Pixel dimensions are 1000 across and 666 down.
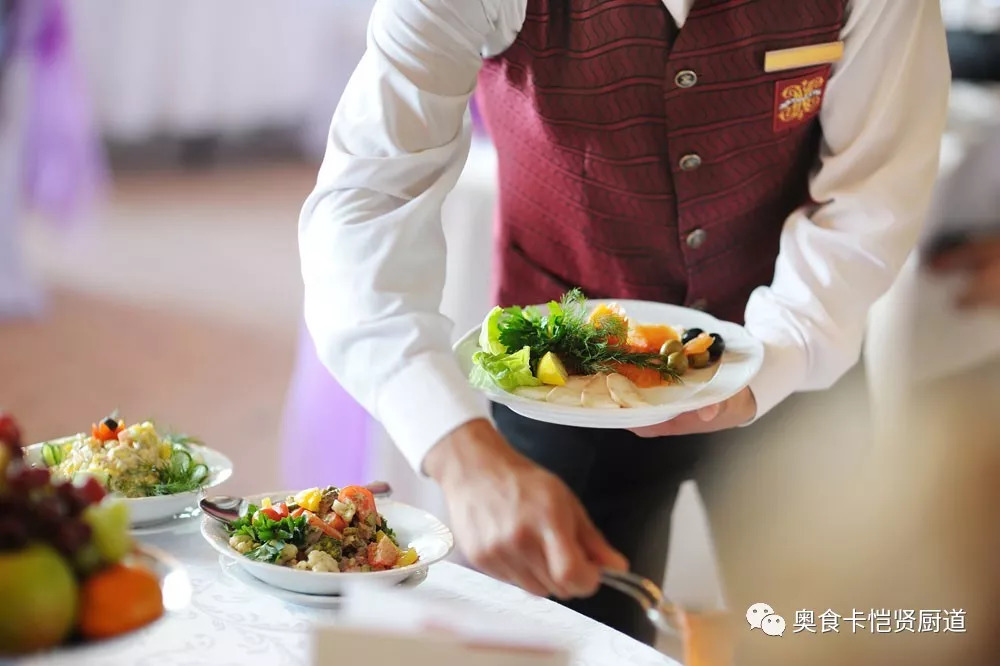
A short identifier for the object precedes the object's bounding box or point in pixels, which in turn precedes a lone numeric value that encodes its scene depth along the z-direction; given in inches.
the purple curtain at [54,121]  146.3
